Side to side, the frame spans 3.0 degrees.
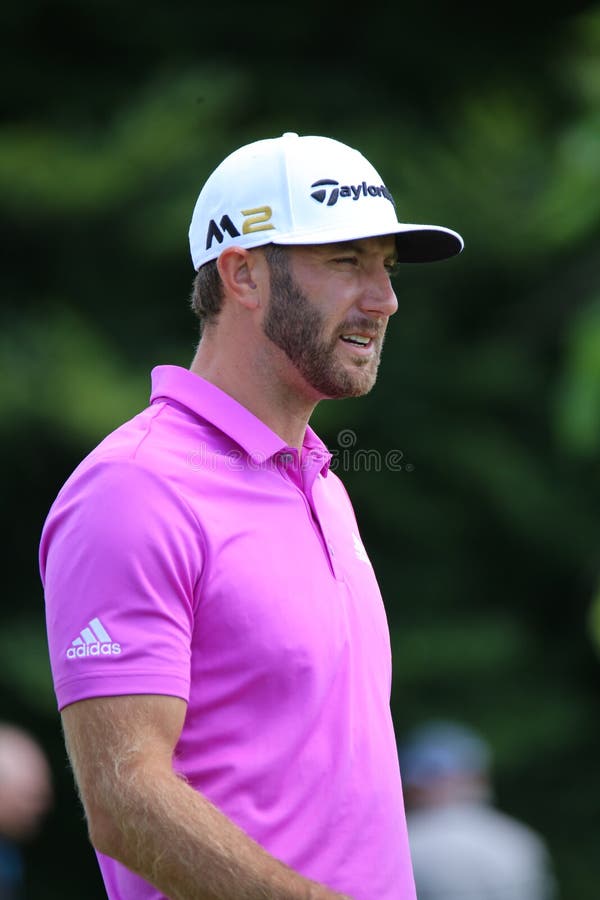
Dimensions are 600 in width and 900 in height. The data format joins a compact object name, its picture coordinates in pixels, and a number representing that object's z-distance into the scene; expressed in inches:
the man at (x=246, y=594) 422.0
